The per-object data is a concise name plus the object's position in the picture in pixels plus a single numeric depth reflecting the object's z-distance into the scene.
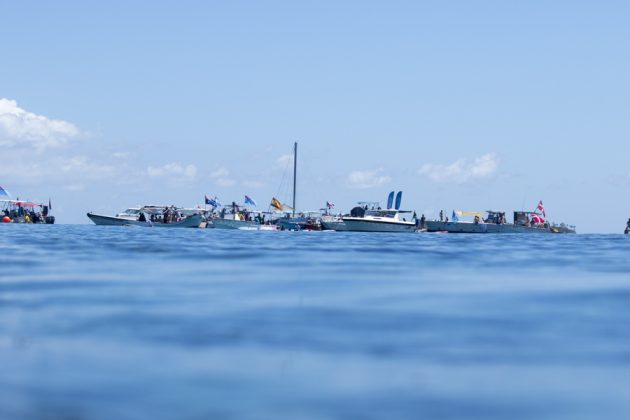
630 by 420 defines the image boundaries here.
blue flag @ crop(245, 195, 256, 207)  99.38
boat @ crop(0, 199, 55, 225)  92.79
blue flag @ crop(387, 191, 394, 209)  90.43
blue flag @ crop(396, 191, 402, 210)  89.73
